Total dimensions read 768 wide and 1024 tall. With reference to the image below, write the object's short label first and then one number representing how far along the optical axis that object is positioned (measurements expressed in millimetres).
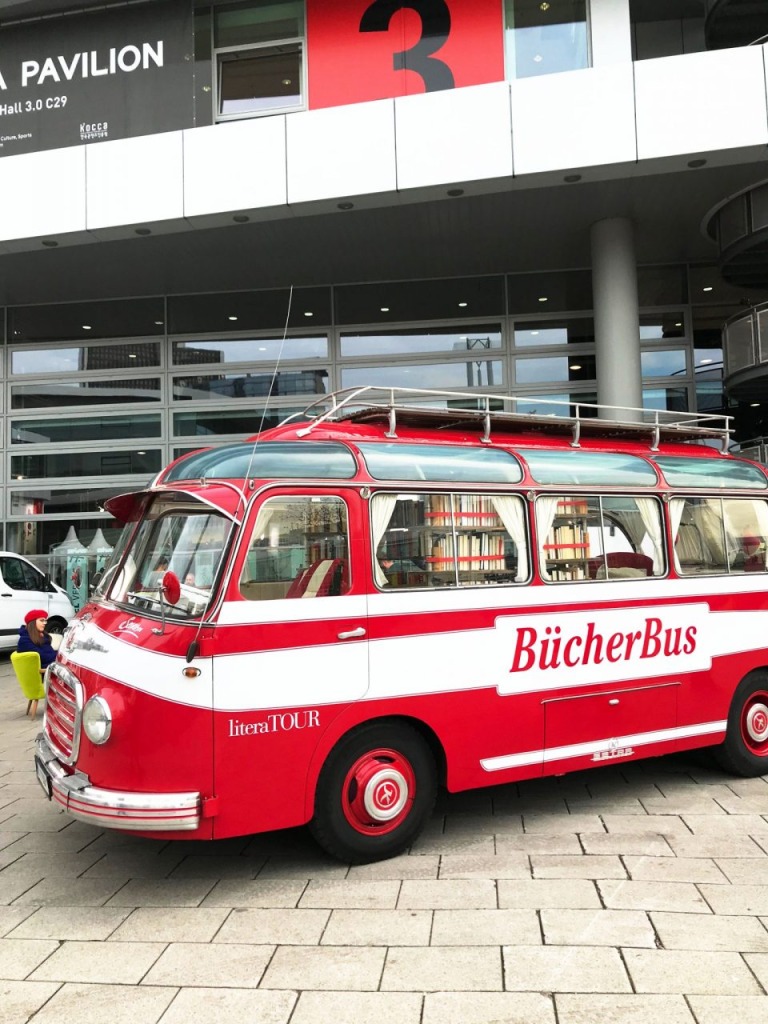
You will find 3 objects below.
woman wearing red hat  9312
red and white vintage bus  4281
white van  13586
